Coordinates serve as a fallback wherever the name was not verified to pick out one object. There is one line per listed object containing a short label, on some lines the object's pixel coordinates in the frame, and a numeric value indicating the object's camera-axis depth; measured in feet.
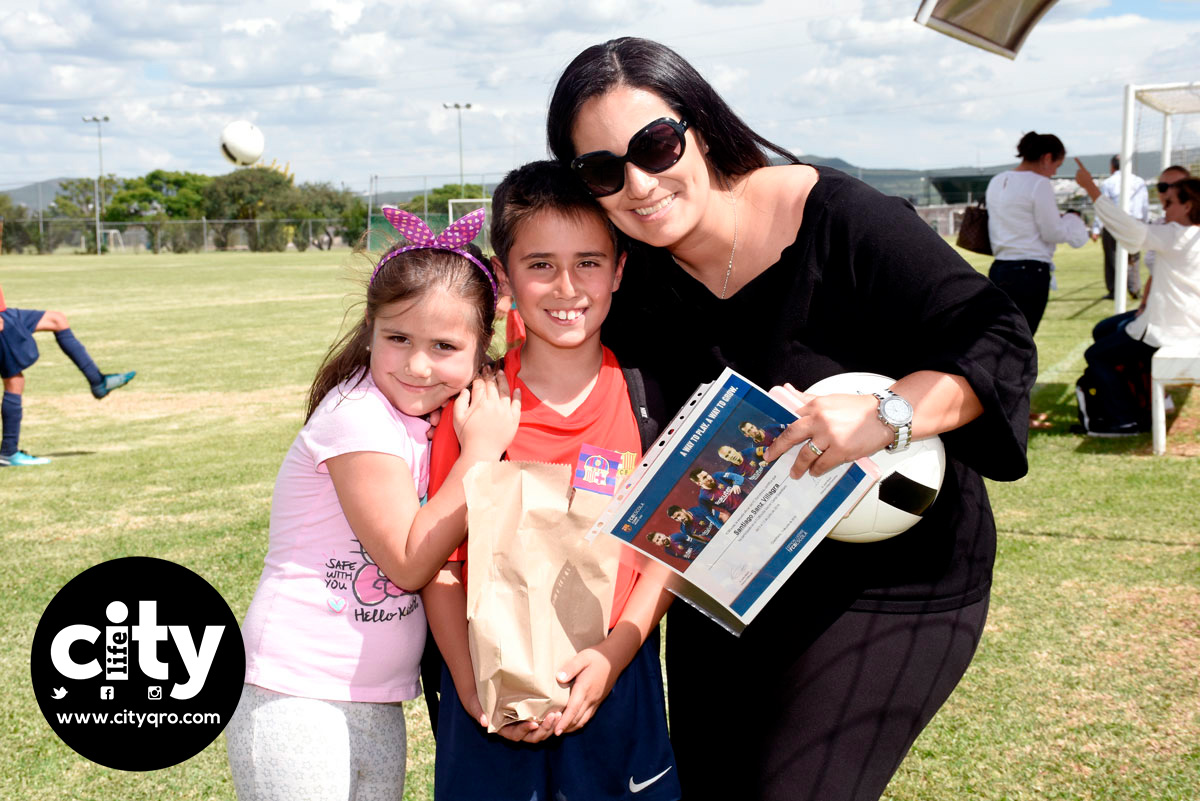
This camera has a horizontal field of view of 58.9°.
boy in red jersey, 7.09
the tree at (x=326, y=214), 193.57
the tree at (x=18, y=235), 171.53
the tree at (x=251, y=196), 229.66
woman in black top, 6.57
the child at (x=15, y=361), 26.99
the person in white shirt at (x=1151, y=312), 25.13
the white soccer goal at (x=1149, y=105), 30.04
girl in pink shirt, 6.72
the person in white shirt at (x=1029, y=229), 28.09
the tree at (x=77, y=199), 253.24
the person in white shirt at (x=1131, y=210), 44.70
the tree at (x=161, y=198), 271.28
